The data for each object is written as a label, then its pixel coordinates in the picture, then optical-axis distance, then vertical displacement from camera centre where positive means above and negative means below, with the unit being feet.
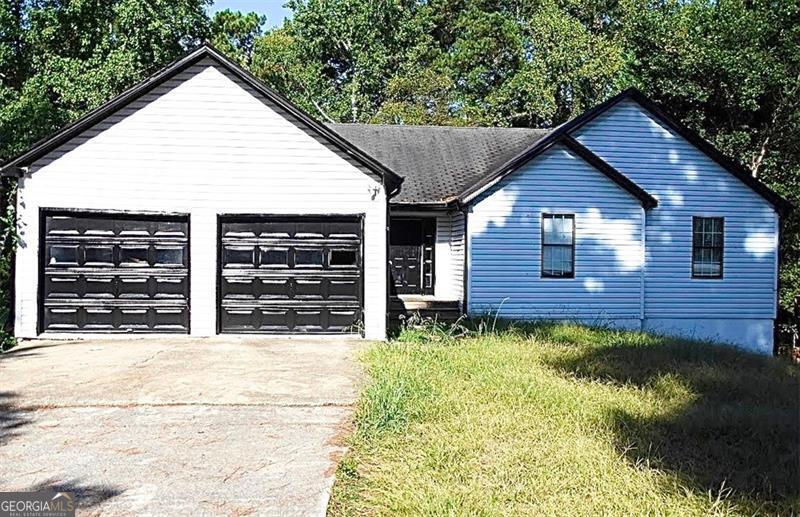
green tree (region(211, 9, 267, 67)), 109.09 +38.31
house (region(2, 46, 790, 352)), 40.27 +1.98
